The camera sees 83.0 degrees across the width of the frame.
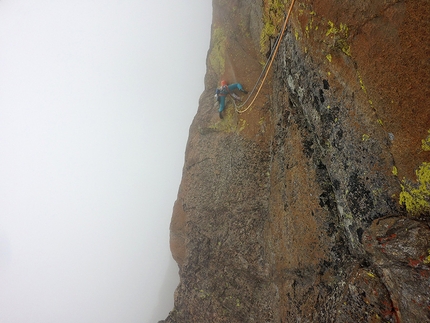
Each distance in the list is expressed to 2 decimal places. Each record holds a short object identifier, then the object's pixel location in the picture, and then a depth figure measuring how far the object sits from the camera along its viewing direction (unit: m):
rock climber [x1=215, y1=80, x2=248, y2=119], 9.02
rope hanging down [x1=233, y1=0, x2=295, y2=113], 5.23
